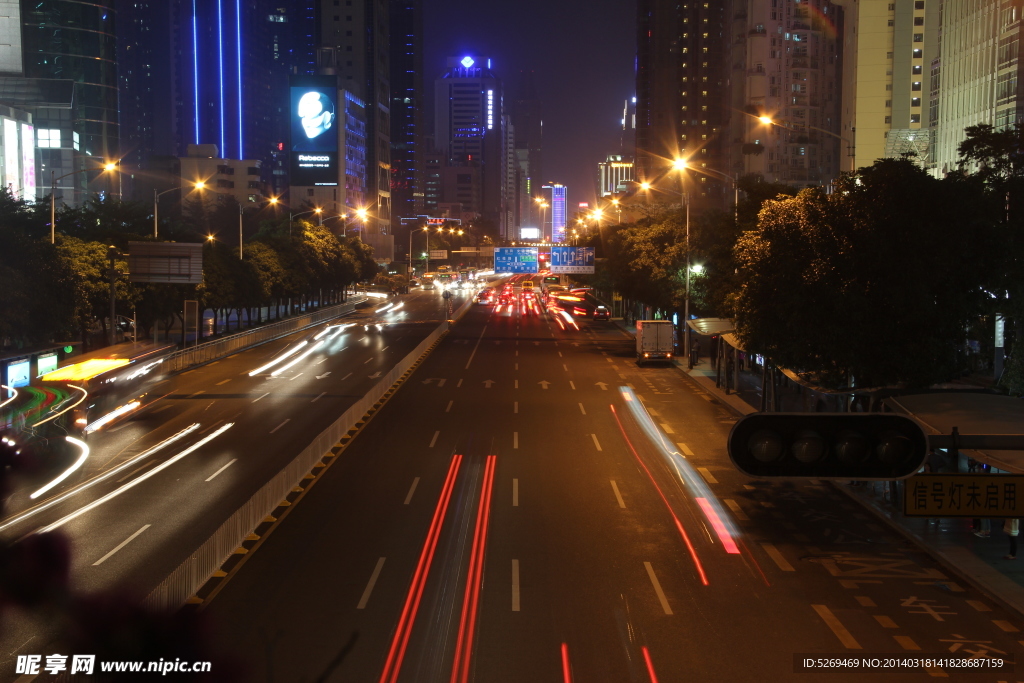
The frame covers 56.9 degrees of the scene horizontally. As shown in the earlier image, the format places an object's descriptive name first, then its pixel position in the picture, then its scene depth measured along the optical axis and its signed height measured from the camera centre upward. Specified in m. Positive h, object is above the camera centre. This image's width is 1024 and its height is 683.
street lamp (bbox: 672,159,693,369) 51.66 -2.52
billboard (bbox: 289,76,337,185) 168.62 +25.67
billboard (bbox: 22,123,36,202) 115.19 +14.24
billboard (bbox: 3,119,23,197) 110.75 +14.15
